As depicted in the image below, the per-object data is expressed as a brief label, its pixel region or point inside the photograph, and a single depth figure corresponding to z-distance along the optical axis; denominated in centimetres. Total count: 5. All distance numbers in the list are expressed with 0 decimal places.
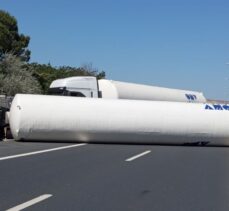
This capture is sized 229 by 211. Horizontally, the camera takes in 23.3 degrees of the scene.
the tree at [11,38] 6159
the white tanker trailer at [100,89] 2859
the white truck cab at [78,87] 2847
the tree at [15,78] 5769
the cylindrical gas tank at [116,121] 2097
